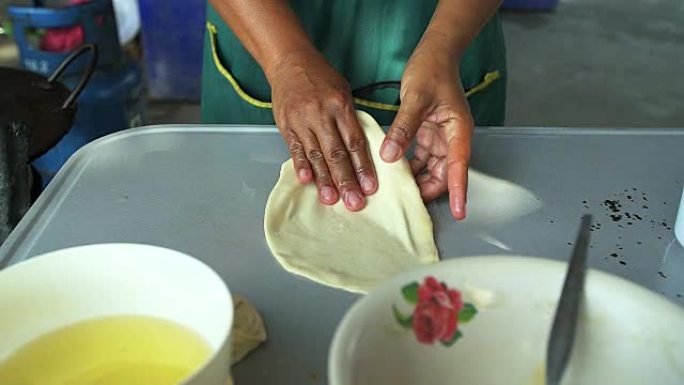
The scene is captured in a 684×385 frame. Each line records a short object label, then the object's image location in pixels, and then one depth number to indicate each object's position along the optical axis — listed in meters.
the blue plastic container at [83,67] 1.66
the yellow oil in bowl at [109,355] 0.43
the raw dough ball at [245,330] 0.52
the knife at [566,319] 0.40
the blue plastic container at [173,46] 2.21
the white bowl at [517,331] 0.43
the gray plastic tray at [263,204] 0.58
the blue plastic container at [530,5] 3.21
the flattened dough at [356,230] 0.63
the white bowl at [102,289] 0.45
